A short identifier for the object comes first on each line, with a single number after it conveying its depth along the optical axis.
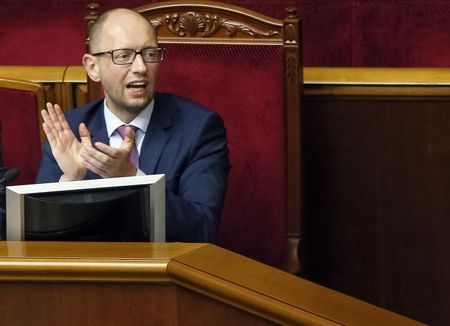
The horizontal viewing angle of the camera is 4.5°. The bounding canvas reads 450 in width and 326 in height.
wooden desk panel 12.60
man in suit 13.46
